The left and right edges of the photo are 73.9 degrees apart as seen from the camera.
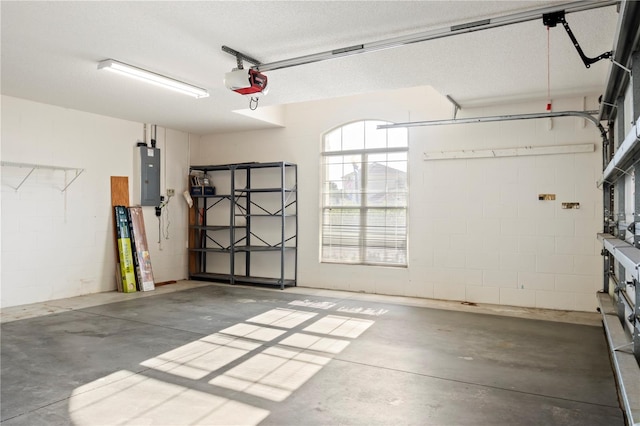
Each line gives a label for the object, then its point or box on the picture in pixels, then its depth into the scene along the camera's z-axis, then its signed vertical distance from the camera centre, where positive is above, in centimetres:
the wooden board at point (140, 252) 707 -62
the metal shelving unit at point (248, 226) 764 -21
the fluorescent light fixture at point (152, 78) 443 +154
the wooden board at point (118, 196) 705 +31
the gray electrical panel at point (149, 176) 745 +68
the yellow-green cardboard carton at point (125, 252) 692 -61
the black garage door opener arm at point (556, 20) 314 +146
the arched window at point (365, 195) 688 +34
